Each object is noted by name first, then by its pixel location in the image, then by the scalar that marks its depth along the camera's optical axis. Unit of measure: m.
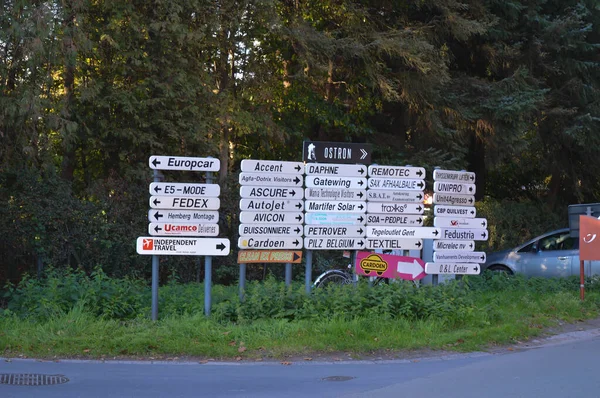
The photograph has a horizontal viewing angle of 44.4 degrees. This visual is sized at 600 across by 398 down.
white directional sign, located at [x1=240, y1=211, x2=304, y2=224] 11.70
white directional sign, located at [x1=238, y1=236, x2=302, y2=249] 11.67
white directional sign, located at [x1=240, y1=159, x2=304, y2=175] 11.76
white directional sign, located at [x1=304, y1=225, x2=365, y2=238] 12.15
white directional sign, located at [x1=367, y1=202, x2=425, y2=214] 12.62
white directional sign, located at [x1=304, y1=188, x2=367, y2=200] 12.18
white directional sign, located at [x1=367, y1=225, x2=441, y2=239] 12.63
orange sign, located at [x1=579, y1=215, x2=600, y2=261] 13.77
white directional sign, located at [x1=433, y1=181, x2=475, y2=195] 13.04
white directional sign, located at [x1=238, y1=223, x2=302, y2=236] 11.70
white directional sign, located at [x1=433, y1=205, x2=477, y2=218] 13.07
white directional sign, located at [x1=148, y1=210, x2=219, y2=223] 11.16
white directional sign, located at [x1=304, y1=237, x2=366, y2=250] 12.12
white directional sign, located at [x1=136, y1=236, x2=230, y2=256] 11.09
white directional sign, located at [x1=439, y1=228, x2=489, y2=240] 13.09
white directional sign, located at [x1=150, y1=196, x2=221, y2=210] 11.10
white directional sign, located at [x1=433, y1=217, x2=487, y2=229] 13.04
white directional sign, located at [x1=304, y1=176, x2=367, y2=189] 12.18
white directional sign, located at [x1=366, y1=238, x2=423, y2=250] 12.66
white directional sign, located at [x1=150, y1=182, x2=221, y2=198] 11.14
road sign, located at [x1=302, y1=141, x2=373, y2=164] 12.22
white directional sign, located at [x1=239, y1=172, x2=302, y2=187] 11.72
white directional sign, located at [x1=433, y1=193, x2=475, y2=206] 13.06
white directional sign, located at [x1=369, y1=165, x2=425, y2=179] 12.62
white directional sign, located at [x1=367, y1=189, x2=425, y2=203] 12.65
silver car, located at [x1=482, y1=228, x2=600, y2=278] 16.95
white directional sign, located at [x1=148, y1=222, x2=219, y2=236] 11.14
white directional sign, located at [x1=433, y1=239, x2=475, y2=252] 12.92
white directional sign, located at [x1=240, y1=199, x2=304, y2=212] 11.73
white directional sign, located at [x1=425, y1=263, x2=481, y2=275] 12.73
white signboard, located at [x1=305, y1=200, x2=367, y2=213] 12.20
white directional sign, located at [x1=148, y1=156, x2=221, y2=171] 11.09
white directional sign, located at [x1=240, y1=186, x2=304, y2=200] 11.72
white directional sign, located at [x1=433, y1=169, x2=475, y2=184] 13.06
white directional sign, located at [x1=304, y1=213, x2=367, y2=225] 12.17
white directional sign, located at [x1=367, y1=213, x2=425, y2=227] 12.64
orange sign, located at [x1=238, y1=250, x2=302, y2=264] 11.56
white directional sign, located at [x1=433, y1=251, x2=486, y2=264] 12.88
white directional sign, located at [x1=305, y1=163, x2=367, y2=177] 12.20
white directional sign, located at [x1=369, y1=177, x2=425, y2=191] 12.65
